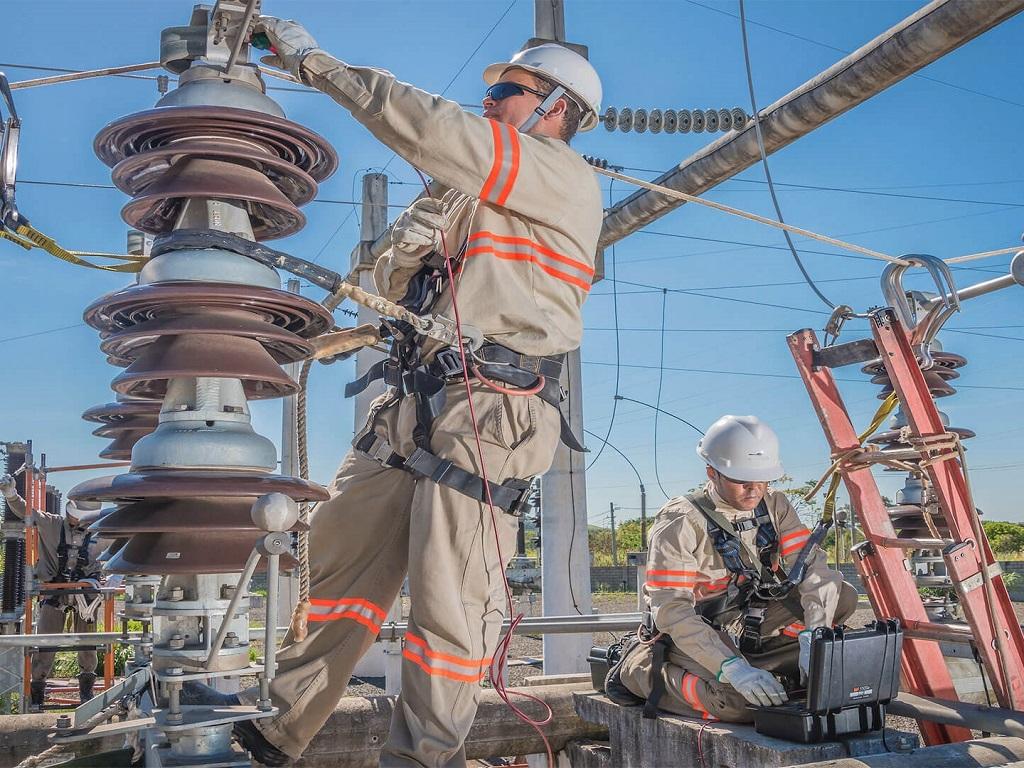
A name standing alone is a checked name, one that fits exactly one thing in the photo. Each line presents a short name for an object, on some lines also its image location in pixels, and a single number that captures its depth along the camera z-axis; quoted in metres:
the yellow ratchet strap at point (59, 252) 2.99
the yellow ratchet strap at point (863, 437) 5.39
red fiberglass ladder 4.89
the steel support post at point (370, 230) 12.15
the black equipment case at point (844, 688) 4.28
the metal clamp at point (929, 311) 5.25
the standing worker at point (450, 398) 3.00
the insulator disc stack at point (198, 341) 2.84
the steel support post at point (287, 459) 11.94
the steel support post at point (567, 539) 9.67
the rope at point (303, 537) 2.94
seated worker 5.03
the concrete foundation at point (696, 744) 4.25
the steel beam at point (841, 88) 5.59
